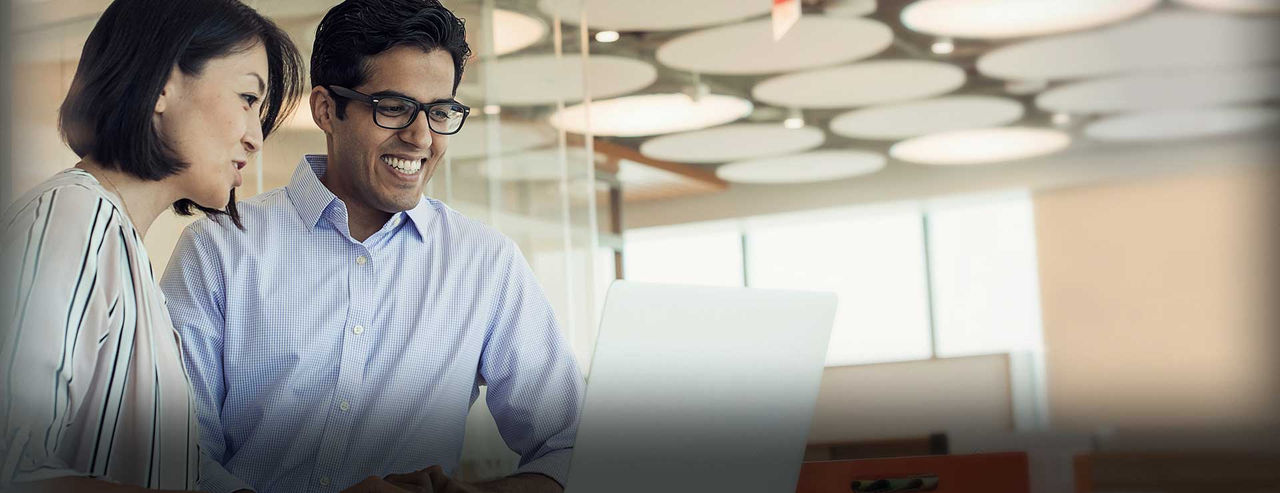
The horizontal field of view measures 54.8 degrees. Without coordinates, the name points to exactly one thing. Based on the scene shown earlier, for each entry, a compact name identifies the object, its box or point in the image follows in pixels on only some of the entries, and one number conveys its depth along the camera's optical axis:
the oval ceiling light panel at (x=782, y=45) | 5.84
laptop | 1.00
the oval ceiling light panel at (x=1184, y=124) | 8.69
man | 1.50
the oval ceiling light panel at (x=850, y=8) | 6.15
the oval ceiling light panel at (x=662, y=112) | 7.14
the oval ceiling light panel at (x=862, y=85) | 6.97
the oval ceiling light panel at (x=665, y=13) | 5.70
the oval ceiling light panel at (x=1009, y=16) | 5.36
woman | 1.02
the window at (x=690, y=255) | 12.34
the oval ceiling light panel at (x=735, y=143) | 9.03
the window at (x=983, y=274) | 10.70
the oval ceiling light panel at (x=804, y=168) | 10.10
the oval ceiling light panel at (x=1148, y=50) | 6.88
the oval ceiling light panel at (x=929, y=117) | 8.08
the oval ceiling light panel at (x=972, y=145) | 8.59
